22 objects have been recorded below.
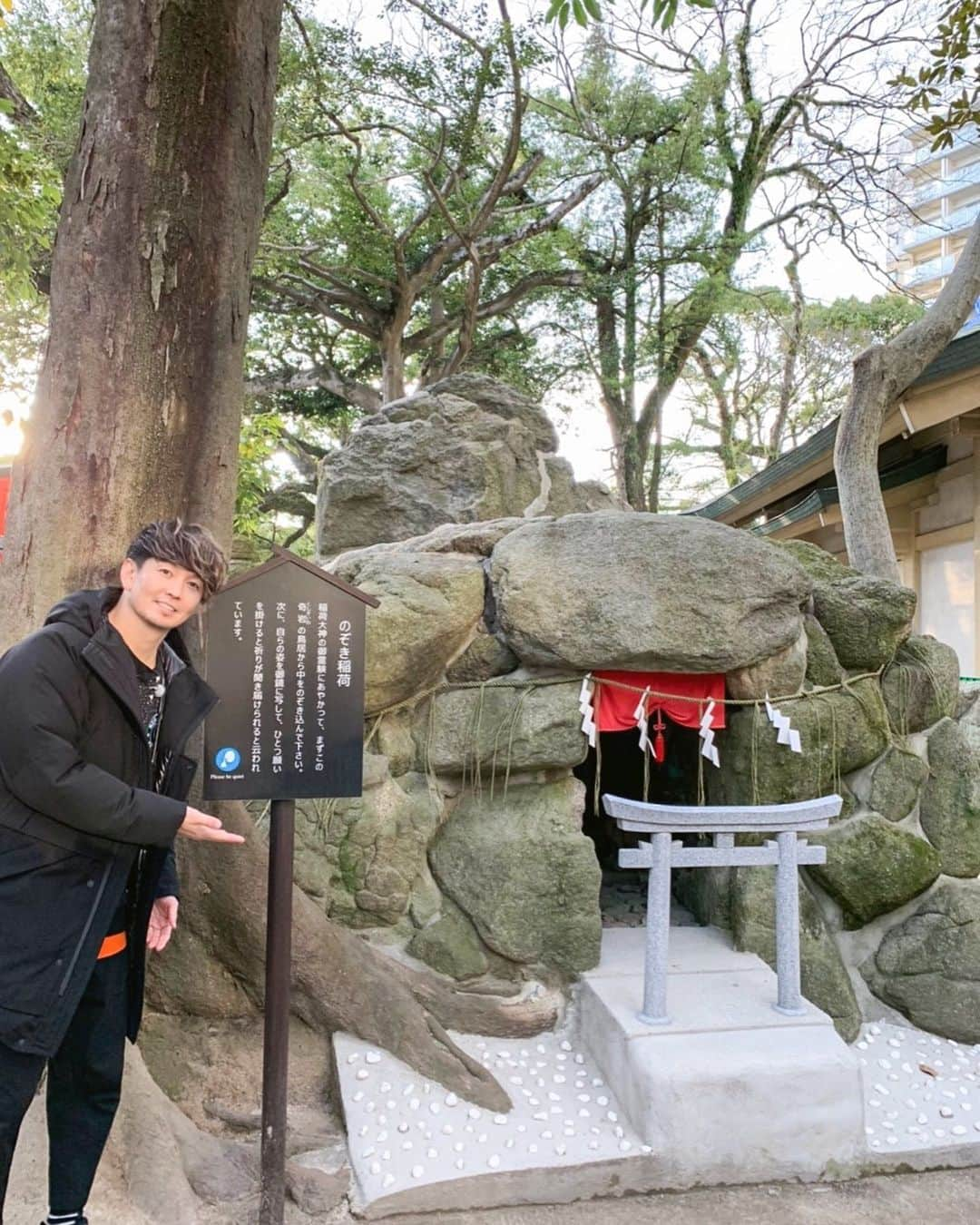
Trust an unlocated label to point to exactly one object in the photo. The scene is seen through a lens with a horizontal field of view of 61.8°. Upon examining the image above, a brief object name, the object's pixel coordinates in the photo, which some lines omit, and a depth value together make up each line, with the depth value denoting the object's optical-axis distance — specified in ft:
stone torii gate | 11.85
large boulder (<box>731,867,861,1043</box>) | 14.16
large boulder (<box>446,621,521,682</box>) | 14.89
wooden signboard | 8.52
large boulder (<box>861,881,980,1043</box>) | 14.37
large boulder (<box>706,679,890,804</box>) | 15.17
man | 6.30
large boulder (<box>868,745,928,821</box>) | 15.84
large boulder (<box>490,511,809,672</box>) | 13.84
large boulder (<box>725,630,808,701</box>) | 14.94
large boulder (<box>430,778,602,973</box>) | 13.66
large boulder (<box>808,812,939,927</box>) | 15.02
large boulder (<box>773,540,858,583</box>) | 17.12
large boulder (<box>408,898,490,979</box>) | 13.48
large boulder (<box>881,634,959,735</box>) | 16.39
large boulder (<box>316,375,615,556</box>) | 20.67
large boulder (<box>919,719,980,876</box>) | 15.88
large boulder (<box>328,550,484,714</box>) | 13.52
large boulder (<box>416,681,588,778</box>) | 14.23
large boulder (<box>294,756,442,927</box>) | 13.42
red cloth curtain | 14.67
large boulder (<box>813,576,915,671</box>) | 15.99
